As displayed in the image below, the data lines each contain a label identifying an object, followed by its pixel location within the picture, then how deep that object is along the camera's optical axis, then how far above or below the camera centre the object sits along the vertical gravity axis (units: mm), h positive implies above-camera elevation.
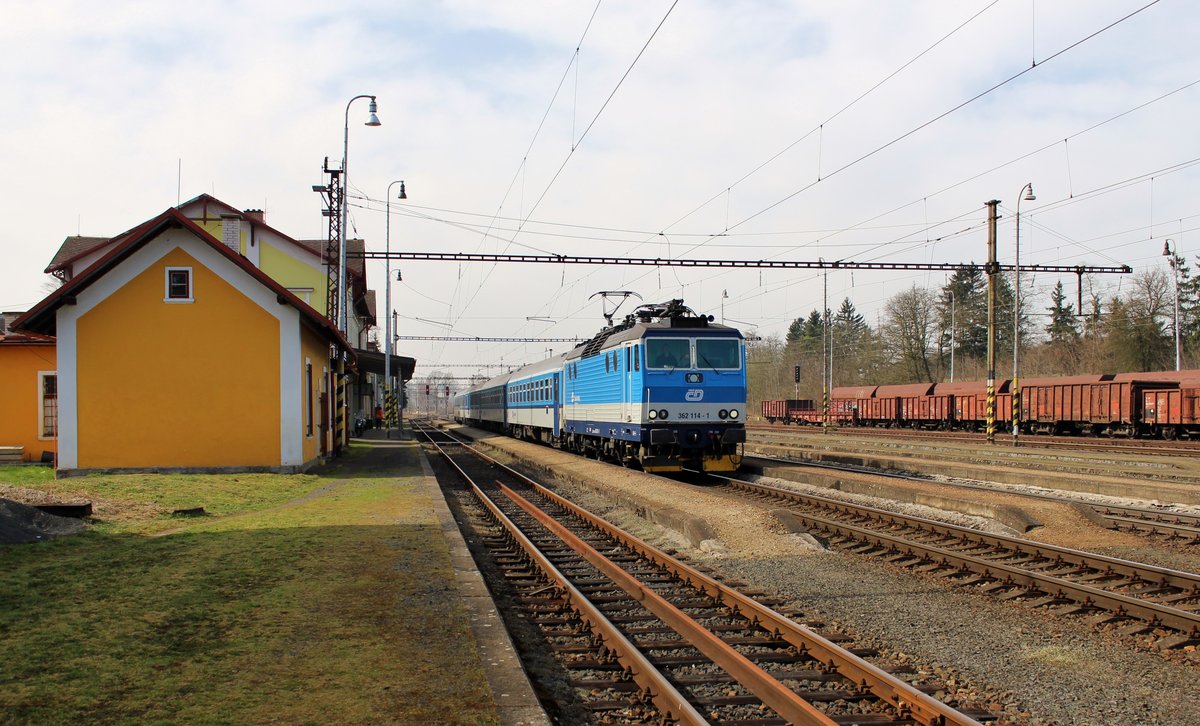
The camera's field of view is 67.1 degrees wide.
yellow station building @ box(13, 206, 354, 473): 18891 +595
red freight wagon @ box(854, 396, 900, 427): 50594 -1934
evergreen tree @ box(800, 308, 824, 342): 99750 +6067
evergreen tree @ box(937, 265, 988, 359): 69875 +4196
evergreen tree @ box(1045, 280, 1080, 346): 69562 +4462
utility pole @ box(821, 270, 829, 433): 42931 +3426
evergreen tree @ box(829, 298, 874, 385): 77750 +3088
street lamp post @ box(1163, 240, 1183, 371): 41772 +5288
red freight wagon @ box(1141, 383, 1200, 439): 31562 -1316
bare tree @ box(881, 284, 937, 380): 69688 +3884
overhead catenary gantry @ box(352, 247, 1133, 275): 30344 +4062
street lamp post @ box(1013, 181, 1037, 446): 27984 +1550
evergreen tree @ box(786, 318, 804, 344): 109188 +5978
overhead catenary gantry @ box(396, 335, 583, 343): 61719 +3007
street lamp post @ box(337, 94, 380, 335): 25688 +4062
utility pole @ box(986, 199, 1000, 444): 27281 +2678
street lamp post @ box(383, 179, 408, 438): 39194 +3202
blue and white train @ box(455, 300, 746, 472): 18344 -216
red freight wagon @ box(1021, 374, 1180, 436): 34562 -1159
